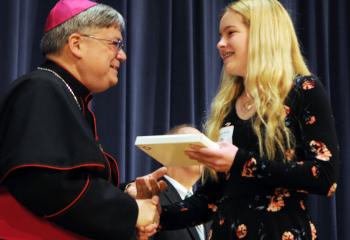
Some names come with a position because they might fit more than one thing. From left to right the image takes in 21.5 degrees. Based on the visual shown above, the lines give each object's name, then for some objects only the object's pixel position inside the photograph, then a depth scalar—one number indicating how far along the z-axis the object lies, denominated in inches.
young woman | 86.3
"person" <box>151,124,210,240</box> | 134.8
